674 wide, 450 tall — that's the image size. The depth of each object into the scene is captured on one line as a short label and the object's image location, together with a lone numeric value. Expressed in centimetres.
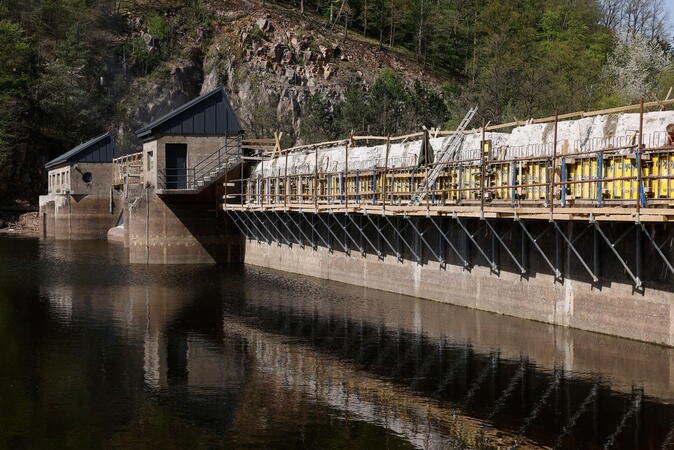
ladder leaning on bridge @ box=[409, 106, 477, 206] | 3269
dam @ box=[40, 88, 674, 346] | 2381
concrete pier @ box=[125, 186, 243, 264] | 5119
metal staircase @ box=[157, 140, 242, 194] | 5116
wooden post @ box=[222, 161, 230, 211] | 5095
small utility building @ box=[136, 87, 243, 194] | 5150
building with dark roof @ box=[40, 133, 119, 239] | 7650
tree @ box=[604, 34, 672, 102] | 7100
